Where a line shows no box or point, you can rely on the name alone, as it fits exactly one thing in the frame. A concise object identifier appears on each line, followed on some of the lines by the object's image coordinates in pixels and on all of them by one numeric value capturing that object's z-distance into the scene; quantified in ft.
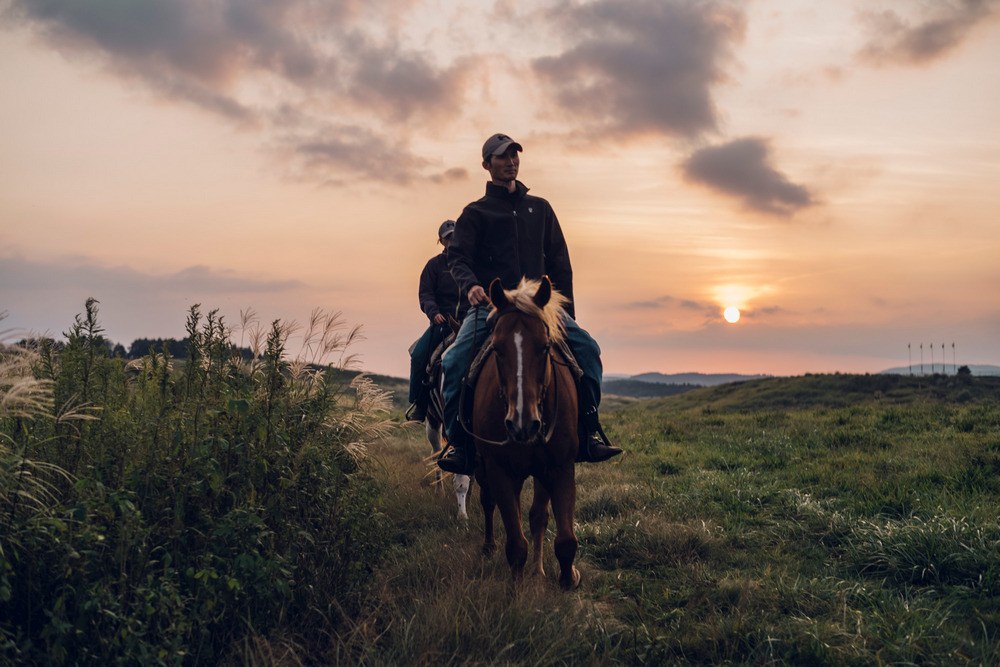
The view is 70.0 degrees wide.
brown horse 16.79
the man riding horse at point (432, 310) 27.89
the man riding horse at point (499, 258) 20.35
